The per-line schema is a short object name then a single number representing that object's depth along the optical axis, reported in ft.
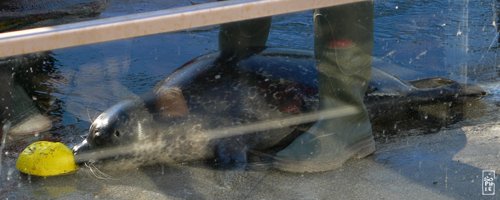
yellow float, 22.63
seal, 23.62
